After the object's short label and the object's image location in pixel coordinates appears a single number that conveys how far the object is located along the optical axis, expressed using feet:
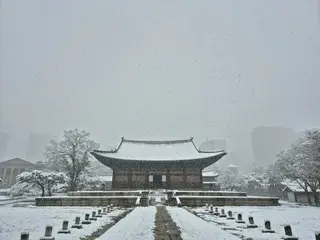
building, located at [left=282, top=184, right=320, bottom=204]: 121.39
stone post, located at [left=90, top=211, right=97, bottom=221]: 32.75
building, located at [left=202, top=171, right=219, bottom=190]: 149.59
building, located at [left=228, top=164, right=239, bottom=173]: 315.51
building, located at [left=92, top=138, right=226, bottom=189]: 104.17
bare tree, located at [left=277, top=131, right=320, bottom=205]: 75.51
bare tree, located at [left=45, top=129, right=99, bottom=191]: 104.27
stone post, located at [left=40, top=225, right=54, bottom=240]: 19.99
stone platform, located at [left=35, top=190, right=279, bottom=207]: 59.93
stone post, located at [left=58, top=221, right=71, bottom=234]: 23.32
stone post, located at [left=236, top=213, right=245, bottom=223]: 30.83
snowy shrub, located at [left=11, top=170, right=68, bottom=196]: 82.28
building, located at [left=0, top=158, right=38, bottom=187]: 225.76
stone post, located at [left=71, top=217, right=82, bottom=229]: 26.27
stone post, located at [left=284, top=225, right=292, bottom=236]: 20.65
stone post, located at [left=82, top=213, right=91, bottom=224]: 29.52
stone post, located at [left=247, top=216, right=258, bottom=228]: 27.02
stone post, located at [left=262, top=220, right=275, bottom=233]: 23.90
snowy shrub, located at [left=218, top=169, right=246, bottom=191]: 155.81
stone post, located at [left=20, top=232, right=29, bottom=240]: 17.78
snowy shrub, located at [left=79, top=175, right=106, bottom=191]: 108.07
